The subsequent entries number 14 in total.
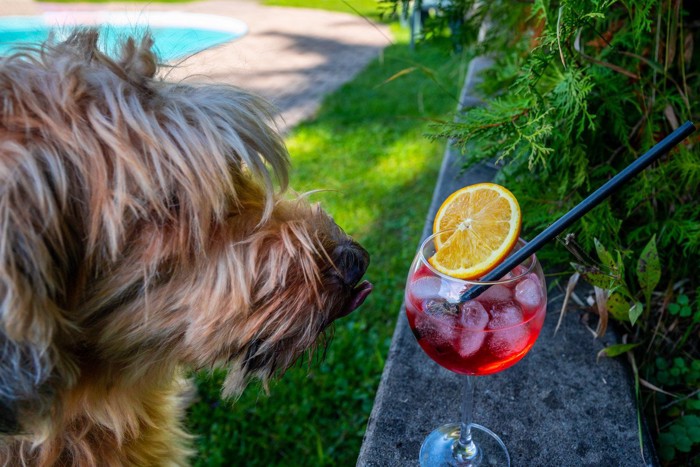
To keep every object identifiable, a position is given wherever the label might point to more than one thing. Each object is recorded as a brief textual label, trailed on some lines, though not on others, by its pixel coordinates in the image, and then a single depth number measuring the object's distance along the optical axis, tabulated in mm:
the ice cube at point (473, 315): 390
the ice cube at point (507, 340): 389
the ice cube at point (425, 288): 407
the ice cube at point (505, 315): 390
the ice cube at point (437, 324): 397
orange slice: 403
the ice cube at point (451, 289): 393
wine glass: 391
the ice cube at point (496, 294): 396
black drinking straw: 375
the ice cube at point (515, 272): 412
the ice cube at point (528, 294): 399
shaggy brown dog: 378
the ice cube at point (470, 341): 390
